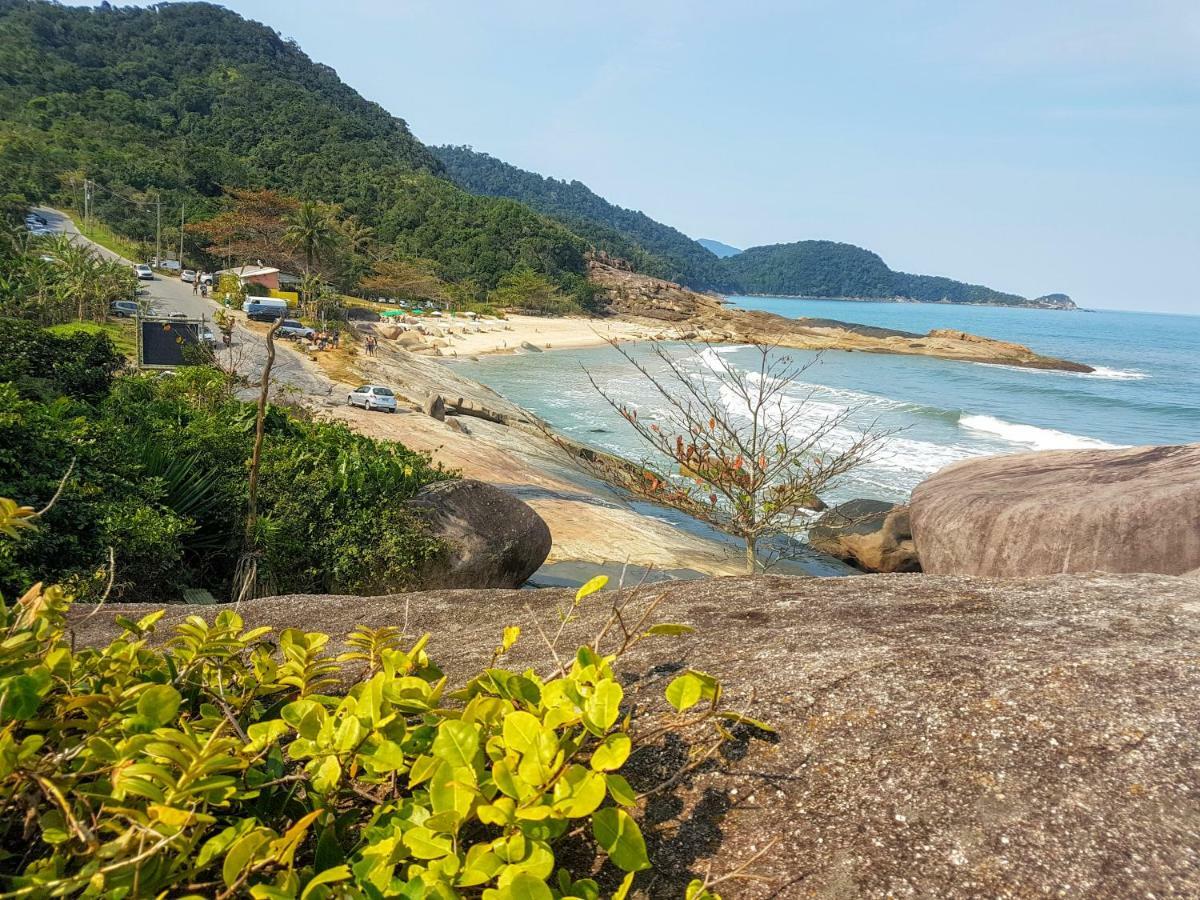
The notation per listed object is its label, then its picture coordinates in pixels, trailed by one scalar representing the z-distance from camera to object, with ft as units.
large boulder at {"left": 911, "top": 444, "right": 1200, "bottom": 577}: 23.49
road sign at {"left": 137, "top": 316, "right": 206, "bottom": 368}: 71.56
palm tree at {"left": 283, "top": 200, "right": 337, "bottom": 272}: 175.94
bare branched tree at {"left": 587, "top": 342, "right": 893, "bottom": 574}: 21.03
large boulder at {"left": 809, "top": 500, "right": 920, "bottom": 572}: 52.75
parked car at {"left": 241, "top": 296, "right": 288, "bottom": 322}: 138.41
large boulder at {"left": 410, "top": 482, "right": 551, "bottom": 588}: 30.91
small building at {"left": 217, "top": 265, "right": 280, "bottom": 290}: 188.14
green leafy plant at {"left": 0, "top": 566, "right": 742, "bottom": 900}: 3.39
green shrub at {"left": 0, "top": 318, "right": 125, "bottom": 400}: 34.45
